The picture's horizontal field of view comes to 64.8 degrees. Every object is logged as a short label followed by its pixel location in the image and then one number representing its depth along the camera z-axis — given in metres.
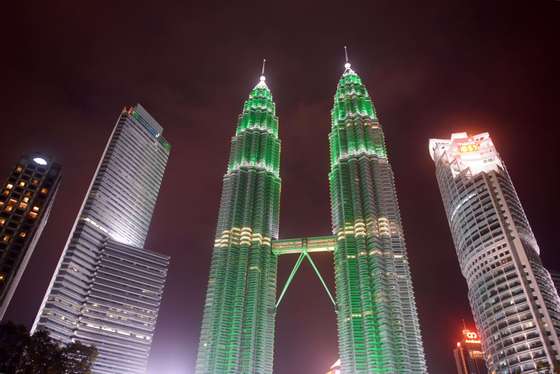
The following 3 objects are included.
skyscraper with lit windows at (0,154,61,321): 113.12
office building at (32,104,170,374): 155.25
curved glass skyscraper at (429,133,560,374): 125.56
